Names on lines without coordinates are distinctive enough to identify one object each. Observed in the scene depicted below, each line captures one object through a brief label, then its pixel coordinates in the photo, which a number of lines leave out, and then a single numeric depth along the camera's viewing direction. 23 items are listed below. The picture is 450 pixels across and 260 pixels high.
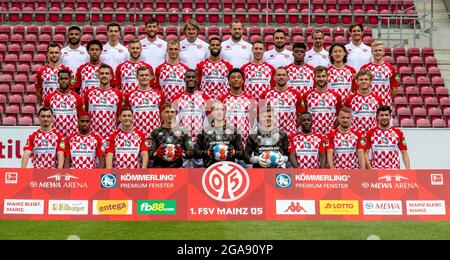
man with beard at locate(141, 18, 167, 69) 15.75
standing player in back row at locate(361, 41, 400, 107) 15.69
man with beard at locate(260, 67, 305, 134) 14.68
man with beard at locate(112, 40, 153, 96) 15.11
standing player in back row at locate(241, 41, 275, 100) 15.28
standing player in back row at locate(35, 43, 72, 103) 15.26
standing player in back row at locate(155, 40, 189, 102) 15.08
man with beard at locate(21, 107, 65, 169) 14.17
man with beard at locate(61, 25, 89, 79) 15.66
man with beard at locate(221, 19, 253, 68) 16.00
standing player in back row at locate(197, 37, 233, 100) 15.30
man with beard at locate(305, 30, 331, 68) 15.77
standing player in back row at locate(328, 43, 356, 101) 15.39
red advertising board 12.65
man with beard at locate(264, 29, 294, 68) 15.92
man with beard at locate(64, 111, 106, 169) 14.15
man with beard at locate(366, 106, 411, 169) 14.48
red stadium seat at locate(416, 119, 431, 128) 20.88
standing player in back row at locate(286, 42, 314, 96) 15.40
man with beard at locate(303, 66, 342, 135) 14.77
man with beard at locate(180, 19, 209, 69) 15.74
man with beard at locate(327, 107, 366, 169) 14.37
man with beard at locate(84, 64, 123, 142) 14.61
